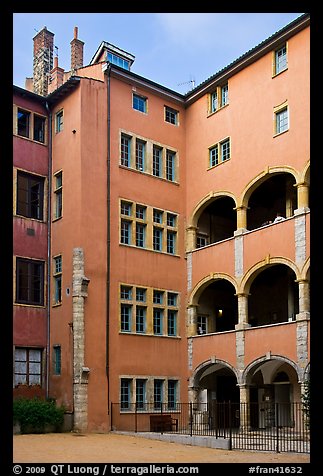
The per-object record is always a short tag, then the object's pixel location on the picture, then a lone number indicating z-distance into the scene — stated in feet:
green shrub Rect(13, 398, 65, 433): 78.54
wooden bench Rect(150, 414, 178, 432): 86.69
